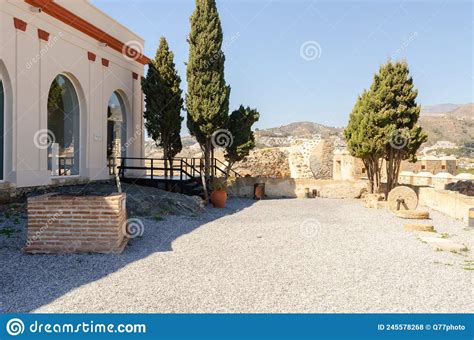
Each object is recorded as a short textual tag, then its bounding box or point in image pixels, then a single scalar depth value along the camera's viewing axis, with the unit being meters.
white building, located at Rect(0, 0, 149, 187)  10.35
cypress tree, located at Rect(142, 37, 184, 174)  15.79
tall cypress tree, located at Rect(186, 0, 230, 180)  15.01
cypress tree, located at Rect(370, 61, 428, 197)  14.95
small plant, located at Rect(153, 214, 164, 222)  9.75
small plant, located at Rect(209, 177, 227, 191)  14.01
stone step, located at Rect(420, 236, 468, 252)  7.32
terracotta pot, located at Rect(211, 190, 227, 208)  13.60
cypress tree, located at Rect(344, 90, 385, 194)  15.16
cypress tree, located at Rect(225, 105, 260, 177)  16.25
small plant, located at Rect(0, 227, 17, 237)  7.64
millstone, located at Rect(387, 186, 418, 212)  12.55
